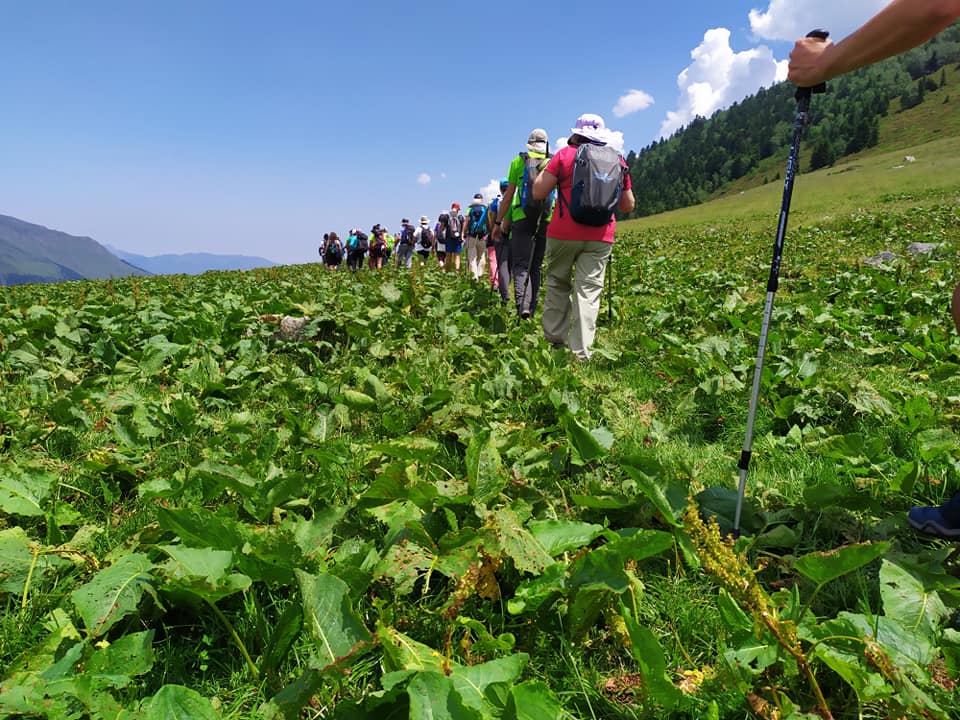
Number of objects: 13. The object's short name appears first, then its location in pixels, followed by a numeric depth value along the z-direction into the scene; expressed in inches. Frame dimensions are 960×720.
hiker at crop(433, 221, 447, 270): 761.0
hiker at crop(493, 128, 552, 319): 303.4
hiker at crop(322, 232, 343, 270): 1253.1
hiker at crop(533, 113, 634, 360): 217.6
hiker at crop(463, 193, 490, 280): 573.0
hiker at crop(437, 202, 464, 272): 696.4
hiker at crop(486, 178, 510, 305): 368.2
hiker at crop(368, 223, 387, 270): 1088.5
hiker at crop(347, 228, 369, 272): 1129.4
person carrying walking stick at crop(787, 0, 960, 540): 78.9
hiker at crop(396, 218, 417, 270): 951.6
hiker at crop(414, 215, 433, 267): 947.7
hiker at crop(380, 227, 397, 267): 1114.8
